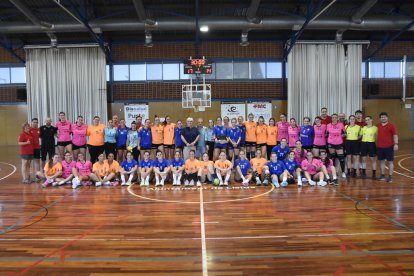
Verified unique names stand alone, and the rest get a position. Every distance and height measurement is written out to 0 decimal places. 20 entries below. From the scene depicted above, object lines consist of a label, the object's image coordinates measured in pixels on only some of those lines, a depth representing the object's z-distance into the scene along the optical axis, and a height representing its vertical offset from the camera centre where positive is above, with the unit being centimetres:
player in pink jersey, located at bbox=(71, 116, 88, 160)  1029 -22
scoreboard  1641 +313
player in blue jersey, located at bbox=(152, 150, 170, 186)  934 -115
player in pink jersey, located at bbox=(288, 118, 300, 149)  1028 -20
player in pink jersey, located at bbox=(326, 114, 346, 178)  967 -32
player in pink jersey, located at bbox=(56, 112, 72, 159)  1038 -15
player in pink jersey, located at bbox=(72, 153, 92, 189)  927 -117
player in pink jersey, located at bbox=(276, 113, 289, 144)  1067 -3
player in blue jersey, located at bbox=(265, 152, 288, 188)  909 -117
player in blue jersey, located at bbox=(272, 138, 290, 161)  969 -69
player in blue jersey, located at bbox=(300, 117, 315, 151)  1009 -23
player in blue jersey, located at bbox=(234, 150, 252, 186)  941 -117
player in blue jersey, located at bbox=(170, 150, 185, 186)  933 -112
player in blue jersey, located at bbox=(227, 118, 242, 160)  1045 -34
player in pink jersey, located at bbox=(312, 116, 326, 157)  987 -30
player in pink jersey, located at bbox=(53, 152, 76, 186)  939 -109
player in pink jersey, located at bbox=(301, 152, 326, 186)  912 -113
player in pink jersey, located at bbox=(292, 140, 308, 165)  946 -74
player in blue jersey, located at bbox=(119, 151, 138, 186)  939 -115
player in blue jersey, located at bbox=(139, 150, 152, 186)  933 -115
